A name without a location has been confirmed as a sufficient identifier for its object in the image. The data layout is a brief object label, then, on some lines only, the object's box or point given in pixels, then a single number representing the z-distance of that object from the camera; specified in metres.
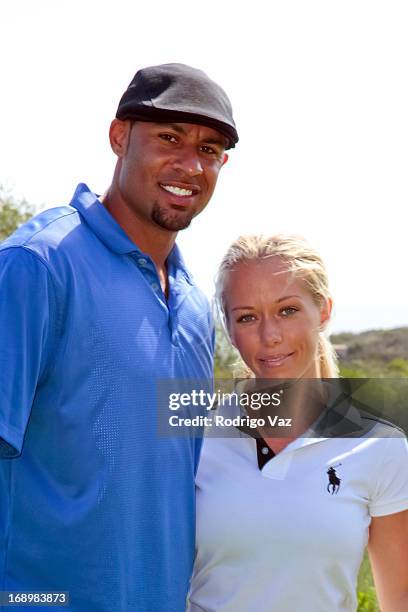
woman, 2.95
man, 2.51
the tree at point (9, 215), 16.42
